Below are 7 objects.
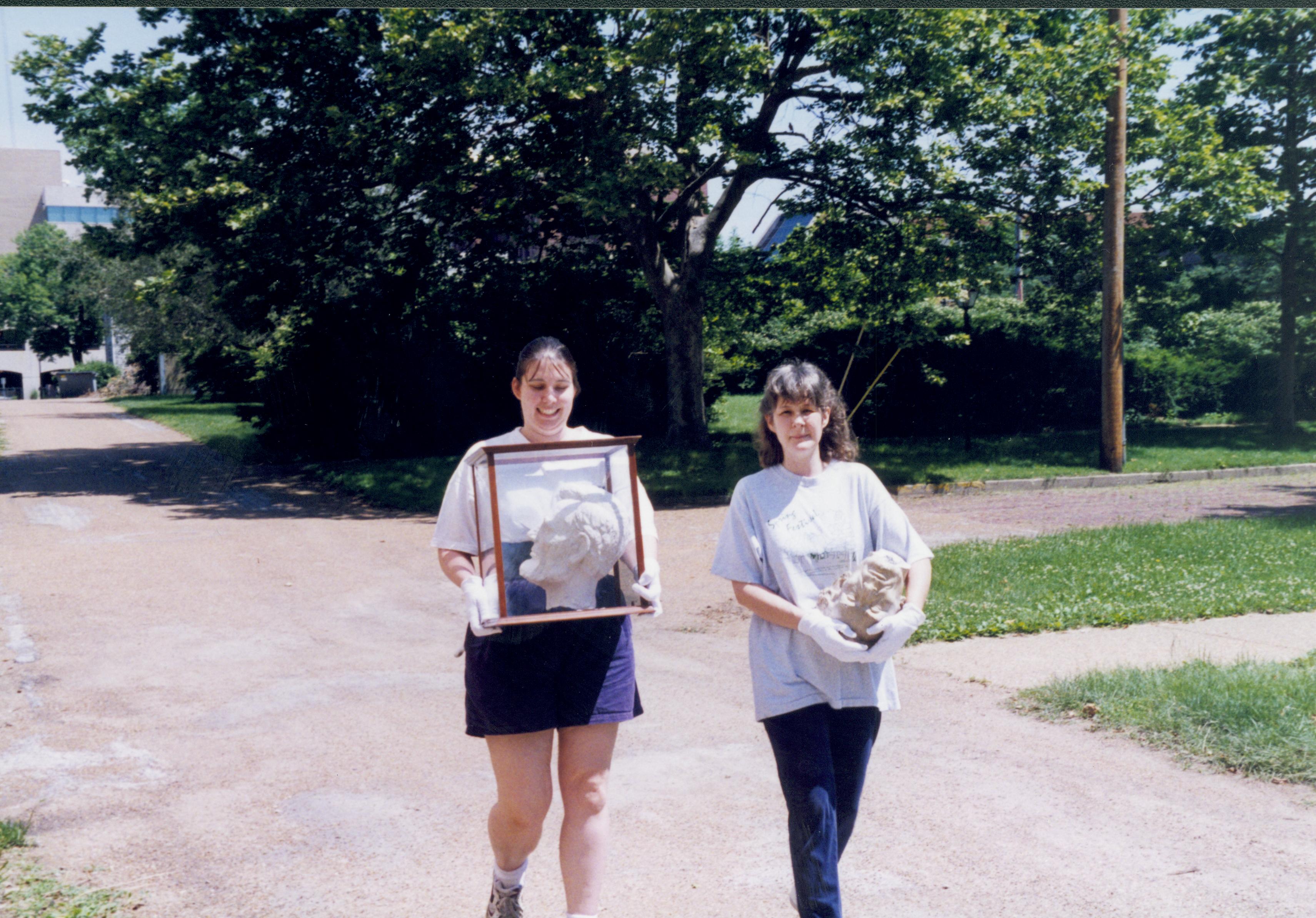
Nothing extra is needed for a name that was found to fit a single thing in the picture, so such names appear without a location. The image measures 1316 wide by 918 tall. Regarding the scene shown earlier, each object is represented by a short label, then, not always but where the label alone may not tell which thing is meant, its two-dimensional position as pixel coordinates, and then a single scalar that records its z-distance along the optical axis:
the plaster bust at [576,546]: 3.11
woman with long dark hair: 3.17
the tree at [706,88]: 15.27
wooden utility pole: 17.19
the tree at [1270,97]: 23.11
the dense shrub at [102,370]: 64.44
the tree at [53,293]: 45.69
